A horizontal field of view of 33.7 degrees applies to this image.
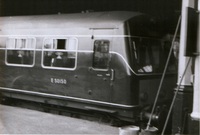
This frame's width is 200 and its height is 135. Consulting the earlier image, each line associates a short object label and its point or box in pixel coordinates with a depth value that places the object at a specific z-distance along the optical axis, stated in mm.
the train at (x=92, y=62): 8227
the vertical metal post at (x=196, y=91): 5727
